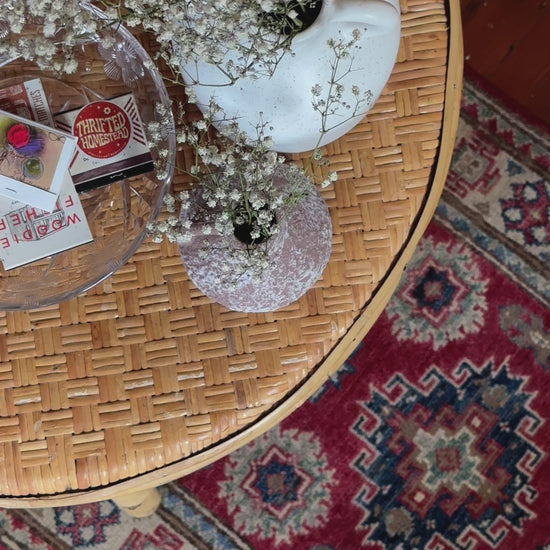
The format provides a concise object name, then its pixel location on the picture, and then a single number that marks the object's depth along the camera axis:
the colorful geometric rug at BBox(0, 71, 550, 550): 1.09
